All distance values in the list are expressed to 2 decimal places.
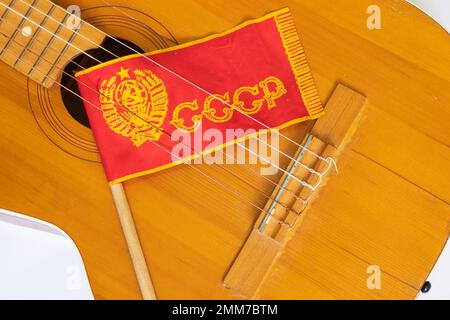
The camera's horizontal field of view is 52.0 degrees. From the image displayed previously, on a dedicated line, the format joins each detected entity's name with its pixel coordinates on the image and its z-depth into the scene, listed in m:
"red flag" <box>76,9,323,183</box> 0.84
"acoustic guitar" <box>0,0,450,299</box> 0.83
